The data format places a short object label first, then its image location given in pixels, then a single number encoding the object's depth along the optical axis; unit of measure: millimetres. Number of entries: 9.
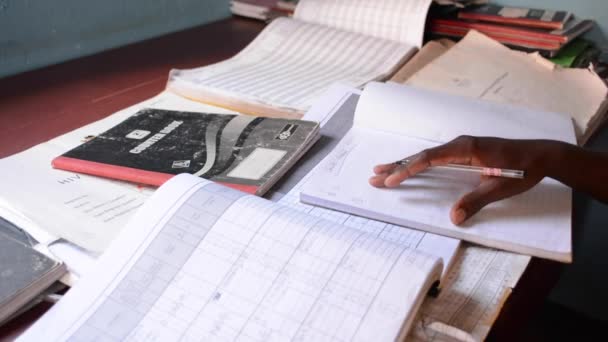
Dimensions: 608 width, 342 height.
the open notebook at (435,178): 584
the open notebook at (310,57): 922
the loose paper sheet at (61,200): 589
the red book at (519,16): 1126
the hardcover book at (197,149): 680
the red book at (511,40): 1068
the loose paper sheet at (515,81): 903
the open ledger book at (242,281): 459
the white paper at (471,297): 468
